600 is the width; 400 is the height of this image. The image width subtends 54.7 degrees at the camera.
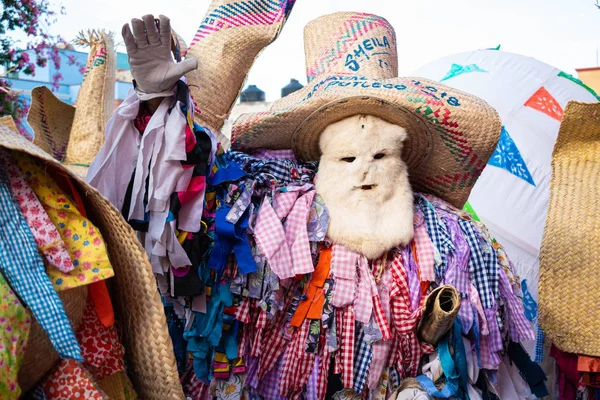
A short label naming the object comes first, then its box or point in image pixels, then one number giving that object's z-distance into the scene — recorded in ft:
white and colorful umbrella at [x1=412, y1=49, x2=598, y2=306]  12.41
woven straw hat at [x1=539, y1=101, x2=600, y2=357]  8.81
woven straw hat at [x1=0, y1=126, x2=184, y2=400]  4.93
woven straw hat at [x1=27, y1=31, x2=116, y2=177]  8.93
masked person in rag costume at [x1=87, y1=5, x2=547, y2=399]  6.96
